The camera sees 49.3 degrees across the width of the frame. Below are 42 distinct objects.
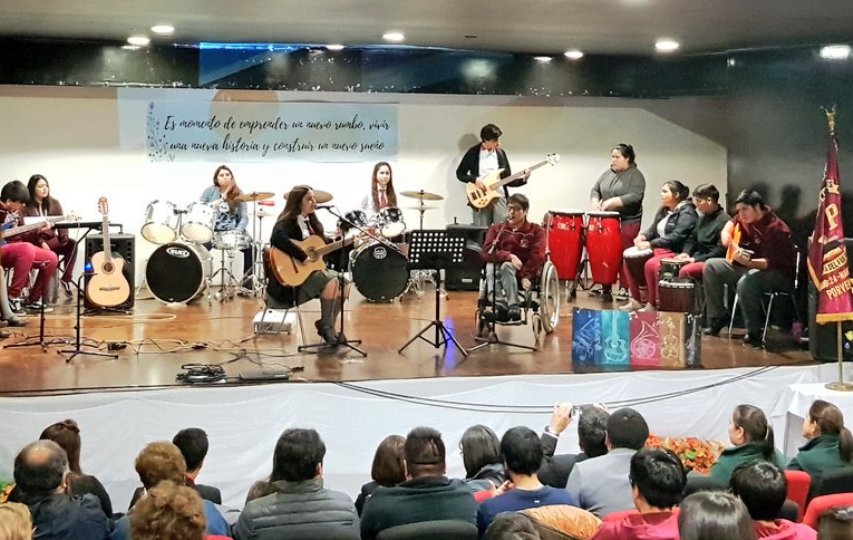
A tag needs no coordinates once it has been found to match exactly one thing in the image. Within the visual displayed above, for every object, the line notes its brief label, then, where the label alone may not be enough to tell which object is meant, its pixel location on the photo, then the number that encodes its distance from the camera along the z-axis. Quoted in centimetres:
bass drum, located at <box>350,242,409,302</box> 820
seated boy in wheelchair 713
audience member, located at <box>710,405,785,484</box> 389
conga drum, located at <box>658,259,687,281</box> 758
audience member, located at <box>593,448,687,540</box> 284
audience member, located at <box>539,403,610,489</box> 392
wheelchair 701
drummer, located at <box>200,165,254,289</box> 920
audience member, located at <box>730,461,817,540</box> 289
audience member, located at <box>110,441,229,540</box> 316
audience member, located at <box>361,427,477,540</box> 314
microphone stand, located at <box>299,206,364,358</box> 652
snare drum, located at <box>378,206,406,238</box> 901
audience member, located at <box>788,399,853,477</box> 391
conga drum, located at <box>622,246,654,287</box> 830
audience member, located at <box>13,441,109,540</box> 298
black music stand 640
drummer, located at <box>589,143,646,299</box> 909
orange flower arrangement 596
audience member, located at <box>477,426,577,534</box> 318
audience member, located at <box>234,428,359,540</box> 307
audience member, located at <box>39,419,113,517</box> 356
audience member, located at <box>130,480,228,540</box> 238
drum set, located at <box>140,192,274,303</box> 849
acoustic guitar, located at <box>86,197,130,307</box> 789
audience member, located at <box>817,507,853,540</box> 247
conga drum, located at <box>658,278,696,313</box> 711
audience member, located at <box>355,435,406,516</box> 356
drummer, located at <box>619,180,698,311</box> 805
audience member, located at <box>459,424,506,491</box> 385
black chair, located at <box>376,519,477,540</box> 296
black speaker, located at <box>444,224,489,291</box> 868
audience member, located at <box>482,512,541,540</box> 238
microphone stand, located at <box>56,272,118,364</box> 627
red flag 625
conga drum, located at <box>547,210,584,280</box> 905
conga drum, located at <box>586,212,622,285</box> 891
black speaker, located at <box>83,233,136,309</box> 816
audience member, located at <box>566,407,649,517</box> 347
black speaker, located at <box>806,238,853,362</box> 655
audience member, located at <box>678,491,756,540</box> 237
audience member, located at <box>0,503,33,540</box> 231
